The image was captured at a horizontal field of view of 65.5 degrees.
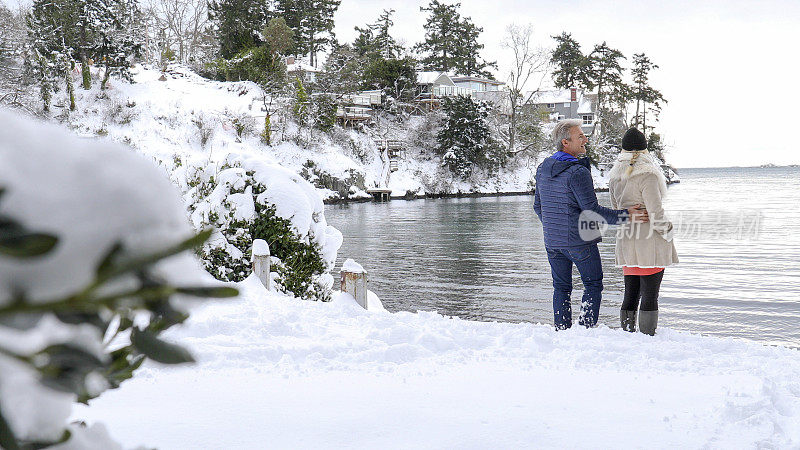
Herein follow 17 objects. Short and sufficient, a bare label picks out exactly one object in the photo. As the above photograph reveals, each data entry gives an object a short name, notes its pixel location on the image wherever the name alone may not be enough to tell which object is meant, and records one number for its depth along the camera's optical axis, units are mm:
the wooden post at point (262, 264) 5992
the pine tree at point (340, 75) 40969
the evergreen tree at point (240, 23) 43062
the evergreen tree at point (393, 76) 45469
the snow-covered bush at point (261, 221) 6398
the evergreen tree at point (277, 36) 39062
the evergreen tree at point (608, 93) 52562
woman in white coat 4516
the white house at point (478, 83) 55281
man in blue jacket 4582
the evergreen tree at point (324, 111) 38281
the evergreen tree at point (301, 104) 37250
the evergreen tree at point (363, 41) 54219
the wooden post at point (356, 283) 5781
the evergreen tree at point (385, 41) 49281
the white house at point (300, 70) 39812
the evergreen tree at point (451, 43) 57938
